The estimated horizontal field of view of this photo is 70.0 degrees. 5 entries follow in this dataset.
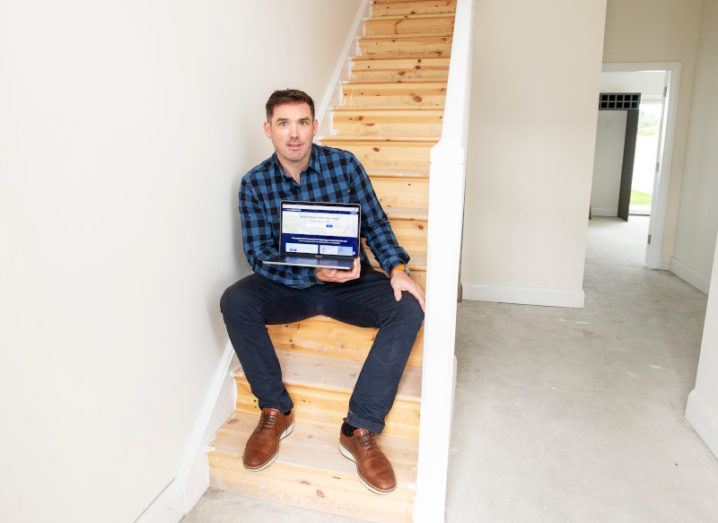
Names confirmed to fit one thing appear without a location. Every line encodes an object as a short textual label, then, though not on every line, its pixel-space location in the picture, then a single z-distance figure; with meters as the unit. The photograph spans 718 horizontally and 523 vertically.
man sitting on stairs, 1.50
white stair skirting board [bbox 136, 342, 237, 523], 1.41
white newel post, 1.27
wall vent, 7.31
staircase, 1.49
